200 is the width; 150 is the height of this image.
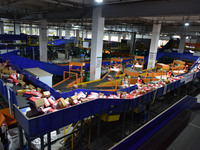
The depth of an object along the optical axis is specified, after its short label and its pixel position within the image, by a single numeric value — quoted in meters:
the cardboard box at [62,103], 4.74
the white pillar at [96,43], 11.29
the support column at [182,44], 23.77
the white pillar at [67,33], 26.66
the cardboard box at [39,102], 4.49
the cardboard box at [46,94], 5.25
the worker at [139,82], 9.04
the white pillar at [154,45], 17.06
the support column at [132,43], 25.06
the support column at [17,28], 22.04
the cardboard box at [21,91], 5.20
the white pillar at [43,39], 16.48
